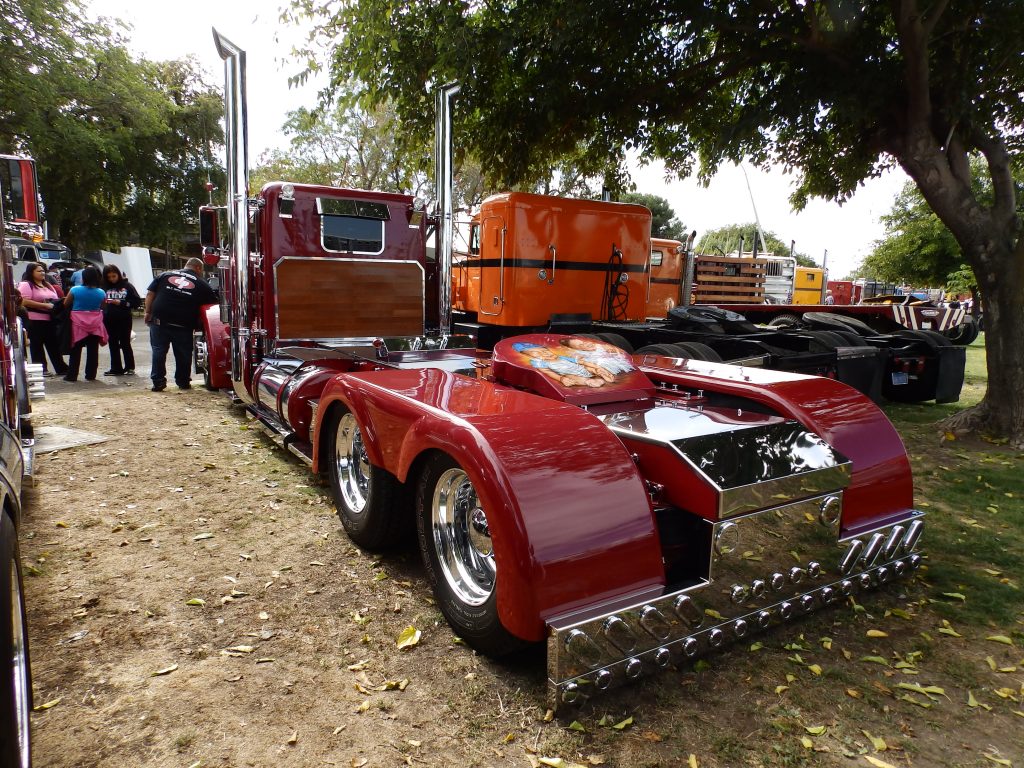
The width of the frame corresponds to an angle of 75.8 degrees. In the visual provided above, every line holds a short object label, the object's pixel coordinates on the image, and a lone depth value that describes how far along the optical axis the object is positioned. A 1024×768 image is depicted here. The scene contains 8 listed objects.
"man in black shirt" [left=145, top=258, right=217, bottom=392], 8.88
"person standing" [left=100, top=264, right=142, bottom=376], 10.08
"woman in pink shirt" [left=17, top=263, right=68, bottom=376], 9.39
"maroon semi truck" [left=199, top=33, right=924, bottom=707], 2.31
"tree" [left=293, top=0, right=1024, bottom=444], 6.61
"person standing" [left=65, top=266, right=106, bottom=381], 9.38
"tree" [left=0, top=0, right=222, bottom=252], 21.95
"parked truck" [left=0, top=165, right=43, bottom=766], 1.58
